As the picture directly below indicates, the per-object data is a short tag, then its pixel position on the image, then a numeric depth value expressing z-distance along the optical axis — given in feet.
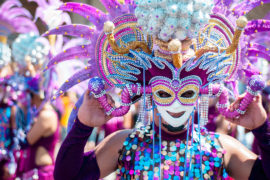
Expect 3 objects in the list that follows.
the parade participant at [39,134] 12.86
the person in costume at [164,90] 6.15
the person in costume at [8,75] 12.71
